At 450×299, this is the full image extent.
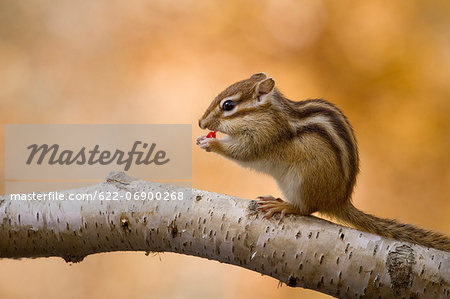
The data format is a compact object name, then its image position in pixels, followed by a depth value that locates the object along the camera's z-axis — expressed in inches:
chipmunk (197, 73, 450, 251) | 135.9
